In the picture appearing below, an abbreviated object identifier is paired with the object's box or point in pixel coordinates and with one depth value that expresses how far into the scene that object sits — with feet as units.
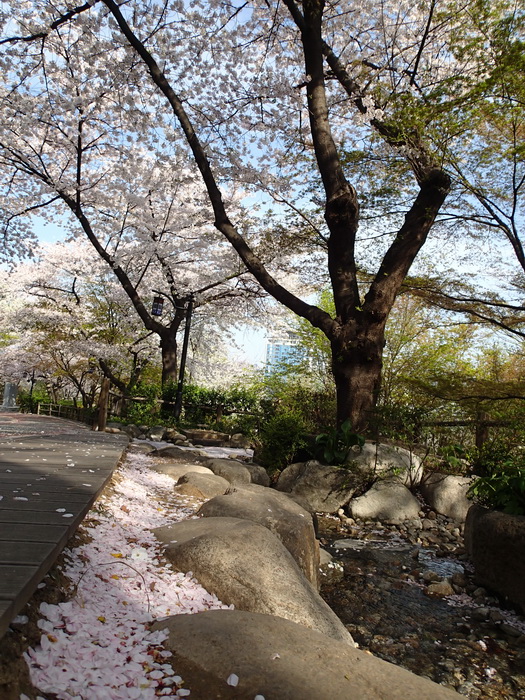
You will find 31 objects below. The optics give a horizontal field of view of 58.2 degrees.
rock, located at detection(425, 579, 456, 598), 13.26
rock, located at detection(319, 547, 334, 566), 14.56
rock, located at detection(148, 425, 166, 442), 37.98
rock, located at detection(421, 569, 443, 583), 14.16
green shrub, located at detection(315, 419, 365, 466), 22.97
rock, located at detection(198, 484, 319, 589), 11.96
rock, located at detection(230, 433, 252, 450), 39.52
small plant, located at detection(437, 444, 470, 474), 21.28
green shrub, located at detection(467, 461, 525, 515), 14.12
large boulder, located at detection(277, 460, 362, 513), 21.74
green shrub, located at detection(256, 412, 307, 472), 25.29
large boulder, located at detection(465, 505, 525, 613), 12.67
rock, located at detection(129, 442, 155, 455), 26.30
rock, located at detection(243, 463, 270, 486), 22.25
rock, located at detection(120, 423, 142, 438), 38.78
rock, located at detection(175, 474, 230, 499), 15.96
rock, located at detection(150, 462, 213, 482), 19.06
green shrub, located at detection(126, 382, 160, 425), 44.91
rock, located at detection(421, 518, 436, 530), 20.22
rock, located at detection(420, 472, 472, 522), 21.81
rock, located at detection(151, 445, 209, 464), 24.89
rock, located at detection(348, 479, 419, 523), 20.81
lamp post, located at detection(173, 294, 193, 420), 44.61
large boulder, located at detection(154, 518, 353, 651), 8.04
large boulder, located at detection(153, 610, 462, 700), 5.05
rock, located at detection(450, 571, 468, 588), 14.03
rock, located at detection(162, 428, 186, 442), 38.31
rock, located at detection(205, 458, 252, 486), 20.31
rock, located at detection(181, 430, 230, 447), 39.24
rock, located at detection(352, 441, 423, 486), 22.75
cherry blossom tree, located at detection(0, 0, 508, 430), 24.95
